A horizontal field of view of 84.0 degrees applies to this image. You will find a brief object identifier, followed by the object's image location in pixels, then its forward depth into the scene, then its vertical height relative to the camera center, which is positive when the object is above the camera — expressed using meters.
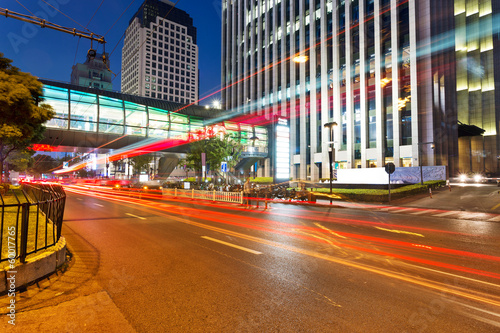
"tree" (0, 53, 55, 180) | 11.63 +3.37
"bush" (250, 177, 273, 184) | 52.21 -0.51
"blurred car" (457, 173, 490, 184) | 36.04 -0.51
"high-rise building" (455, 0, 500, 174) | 56.75 +20.82
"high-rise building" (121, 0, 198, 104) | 113.69 +51.58
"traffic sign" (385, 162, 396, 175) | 20.36 +0.61
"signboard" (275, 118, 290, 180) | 31.94 +3.04
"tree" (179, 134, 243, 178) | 37.53 +3.42
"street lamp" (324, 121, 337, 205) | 20.46 +3.30
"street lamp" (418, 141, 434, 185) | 36.59 +3.69
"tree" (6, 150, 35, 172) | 33.75 +2.57
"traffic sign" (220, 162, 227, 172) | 25.08 +0.86
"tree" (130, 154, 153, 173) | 60.31 +3.45
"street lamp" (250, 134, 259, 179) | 52.56 +1.41
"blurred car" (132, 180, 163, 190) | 32.94 -1.01
